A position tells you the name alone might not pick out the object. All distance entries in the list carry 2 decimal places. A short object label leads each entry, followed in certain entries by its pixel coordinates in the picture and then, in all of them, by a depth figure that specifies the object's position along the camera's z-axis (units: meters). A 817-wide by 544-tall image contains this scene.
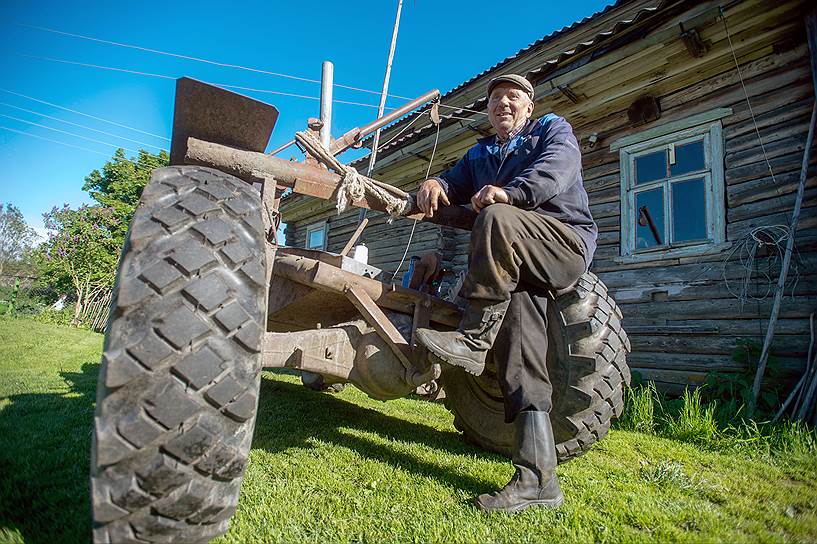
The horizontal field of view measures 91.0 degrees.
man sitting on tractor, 1.76
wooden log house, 4.12
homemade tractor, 0.99
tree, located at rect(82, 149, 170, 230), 19.91
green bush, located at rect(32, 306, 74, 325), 13.59
